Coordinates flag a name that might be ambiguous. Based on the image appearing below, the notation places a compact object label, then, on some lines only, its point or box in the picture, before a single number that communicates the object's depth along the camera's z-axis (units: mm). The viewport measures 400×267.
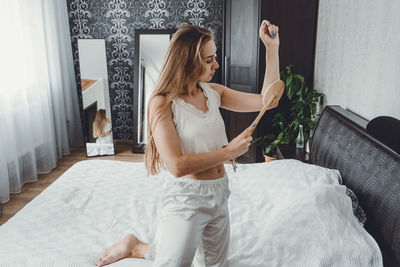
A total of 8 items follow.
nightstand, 2646
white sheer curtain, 3117
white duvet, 1351
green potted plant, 3033
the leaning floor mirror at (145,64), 4086
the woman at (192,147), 1214
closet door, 3445
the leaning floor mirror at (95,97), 4008
